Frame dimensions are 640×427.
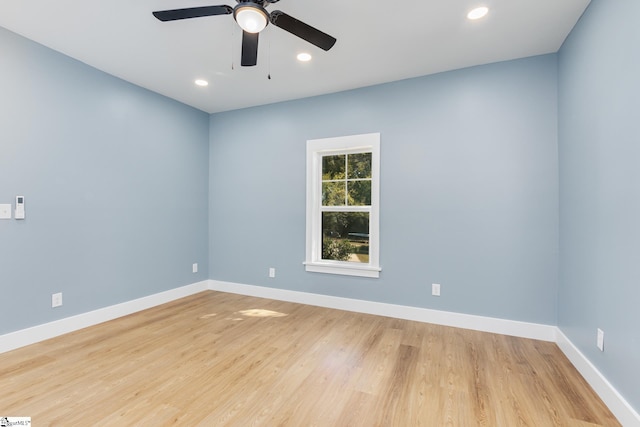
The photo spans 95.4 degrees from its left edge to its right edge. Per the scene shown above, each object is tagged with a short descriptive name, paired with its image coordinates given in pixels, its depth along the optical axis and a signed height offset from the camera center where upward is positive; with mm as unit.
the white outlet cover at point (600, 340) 1914 -787
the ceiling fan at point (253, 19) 1689 +1215
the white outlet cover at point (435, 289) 3188 -762
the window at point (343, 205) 3531 +185
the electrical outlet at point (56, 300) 2791 -805
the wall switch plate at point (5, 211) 2460 +45
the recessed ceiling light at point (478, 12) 2192 +1590
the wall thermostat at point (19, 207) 2551 +81
